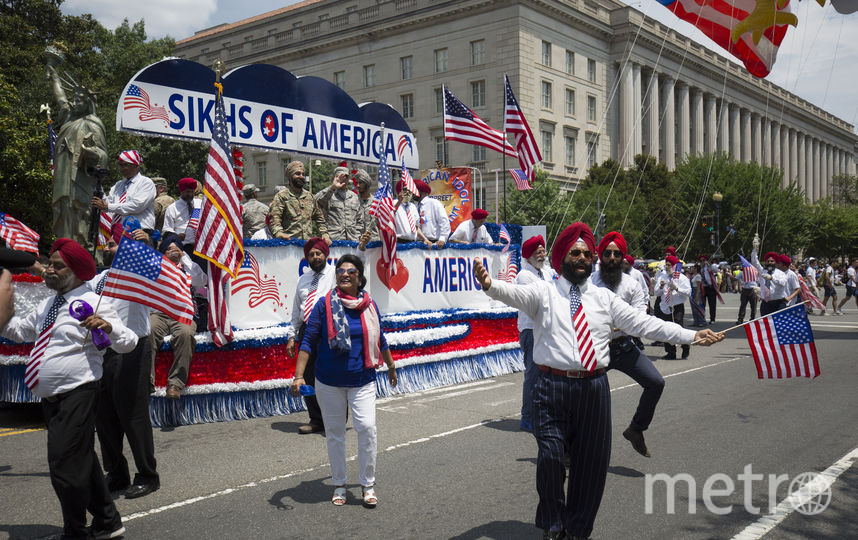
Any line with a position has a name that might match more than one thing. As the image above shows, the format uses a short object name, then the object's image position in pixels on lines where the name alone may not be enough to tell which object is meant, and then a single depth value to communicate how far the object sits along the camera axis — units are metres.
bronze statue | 9.91
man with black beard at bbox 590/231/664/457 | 6.14
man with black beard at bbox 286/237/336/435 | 7.11
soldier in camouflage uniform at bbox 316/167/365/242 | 10.68
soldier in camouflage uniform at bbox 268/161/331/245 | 9.62
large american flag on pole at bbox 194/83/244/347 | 7.75
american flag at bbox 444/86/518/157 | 15.38
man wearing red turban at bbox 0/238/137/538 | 4.15
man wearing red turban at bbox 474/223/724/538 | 4.03
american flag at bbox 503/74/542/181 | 15.84
